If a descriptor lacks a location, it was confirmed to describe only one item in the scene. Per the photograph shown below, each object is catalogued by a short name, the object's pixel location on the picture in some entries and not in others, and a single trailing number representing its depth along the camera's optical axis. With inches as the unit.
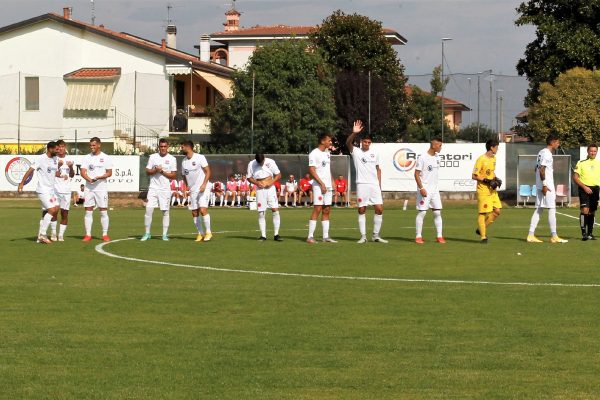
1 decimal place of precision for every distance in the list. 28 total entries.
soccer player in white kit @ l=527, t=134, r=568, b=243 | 935.7
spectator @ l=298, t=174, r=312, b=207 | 2033.7
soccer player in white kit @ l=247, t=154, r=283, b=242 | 980.6
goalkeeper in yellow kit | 918.4
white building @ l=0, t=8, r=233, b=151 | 2655.0
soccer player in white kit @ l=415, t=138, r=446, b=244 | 936.3
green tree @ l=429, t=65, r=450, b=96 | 2233.5
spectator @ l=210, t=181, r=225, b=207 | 2060.8
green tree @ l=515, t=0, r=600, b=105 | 2416.3
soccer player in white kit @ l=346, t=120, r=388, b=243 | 935.7
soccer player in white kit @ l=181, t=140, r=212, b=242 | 954.1
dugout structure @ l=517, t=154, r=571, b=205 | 1964.8
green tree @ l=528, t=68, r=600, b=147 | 2260.1
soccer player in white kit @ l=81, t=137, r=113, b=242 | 952.3
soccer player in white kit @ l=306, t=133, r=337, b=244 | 928.3
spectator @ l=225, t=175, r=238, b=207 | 2050.9
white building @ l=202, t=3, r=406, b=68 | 4483.3
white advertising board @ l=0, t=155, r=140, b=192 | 2124.8
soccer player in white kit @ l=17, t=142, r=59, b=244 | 940.6
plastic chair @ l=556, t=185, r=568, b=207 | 1956.2
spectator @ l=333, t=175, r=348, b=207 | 2007.9
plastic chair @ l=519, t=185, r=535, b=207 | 1973.4
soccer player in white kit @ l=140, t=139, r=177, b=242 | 952.9
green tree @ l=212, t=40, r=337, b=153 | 2458.2
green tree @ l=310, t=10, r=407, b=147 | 3193.9
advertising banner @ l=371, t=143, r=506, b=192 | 2044.8
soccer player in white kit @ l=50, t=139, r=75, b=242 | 956.0
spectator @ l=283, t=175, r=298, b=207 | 2039.9
